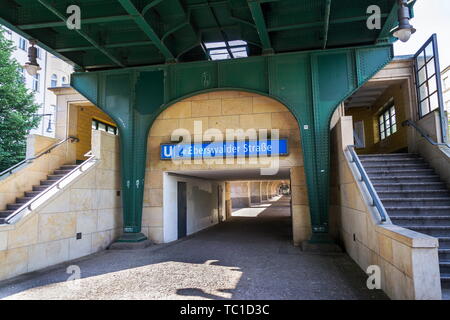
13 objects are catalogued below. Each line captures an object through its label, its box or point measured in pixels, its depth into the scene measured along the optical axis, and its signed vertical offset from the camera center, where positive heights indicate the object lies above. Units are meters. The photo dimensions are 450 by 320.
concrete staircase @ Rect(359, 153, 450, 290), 5.68 -0.29
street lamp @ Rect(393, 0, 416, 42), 6.05 +3.25
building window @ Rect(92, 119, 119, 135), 14.11 +3.25
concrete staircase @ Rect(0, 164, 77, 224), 7.78 +0.03
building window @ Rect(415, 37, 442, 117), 8.62 +3.23
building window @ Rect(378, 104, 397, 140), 12.41 +2.74
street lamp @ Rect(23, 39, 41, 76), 7.64 +3.41
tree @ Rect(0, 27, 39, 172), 15.27 +4.26
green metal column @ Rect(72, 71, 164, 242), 10.02 +2.62
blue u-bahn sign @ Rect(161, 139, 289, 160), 9.35 +1.22
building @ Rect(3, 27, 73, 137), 23.69 +10.34
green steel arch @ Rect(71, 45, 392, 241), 8.95 +3.21
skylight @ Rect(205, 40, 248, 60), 10.53 +5.09
